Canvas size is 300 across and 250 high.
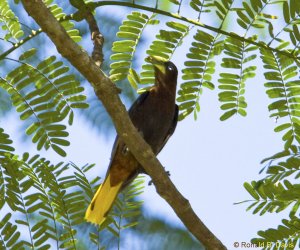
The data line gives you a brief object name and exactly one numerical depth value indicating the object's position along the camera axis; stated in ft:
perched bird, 30.22
